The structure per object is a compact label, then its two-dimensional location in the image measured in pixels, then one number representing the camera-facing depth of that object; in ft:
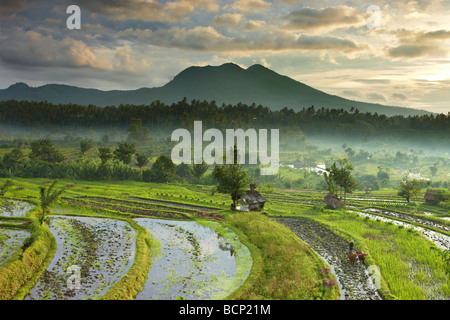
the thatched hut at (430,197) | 144.46
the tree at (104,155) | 200.85
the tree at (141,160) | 220.64
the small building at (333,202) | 132.77
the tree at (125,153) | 217.77
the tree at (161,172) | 193.34
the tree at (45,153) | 210.49
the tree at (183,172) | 214.48
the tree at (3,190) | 107.15
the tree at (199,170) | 204.95
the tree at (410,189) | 145.79
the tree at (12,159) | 190.23
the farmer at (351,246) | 71.51
